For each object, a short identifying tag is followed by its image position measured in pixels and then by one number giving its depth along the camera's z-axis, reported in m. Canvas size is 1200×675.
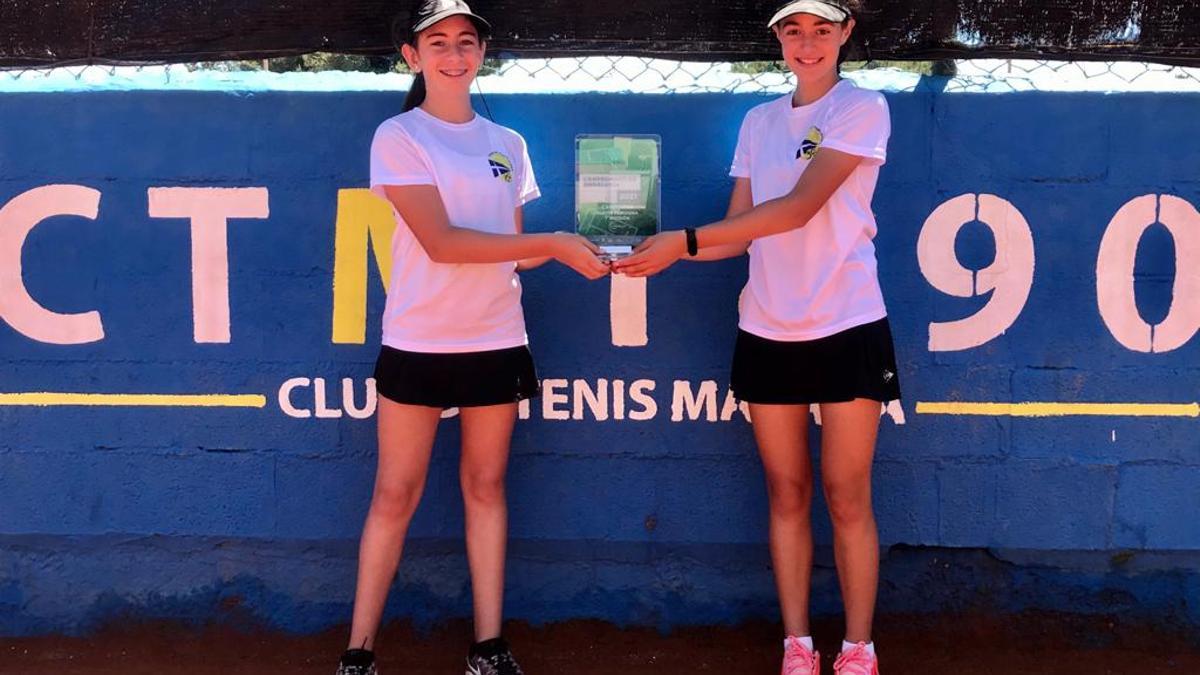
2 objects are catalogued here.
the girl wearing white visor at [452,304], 2.99
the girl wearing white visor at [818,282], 2.94
